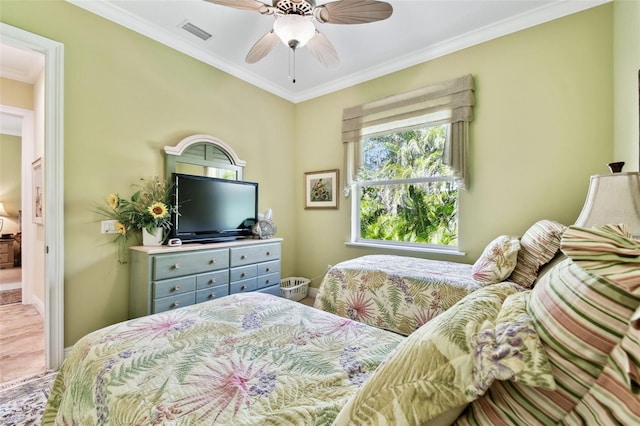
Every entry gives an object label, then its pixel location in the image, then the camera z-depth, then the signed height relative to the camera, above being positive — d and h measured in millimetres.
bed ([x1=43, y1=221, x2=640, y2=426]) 463 -400
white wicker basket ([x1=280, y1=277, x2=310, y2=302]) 3559 -1069
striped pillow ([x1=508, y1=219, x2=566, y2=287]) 1746 -268
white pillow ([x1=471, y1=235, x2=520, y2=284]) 1835 -352
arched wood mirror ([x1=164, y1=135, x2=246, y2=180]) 2793 +582
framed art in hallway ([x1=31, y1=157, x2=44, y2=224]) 3073 +244
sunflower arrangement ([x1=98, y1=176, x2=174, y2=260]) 2396 -15
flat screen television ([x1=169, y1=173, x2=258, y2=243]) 2682 +28
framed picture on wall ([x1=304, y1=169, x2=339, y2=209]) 3827 +312
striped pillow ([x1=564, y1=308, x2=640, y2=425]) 414 -280
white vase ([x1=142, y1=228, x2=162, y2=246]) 2488 -246
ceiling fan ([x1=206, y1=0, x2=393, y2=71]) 1791 +1362
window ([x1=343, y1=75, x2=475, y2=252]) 2871 +566
